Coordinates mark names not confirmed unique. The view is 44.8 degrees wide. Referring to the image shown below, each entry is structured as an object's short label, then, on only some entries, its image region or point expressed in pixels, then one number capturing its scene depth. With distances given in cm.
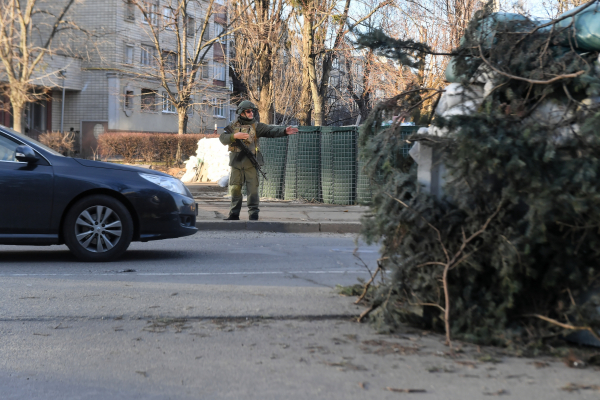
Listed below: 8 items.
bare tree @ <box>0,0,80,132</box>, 2818
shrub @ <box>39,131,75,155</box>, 3254
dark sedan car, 768
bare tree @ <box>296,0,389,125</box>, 2033
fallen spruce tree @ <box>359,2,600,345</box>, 399
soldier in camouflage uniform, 1119
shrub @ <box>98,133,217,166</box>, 3162
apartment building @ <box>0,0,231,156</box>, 4100
